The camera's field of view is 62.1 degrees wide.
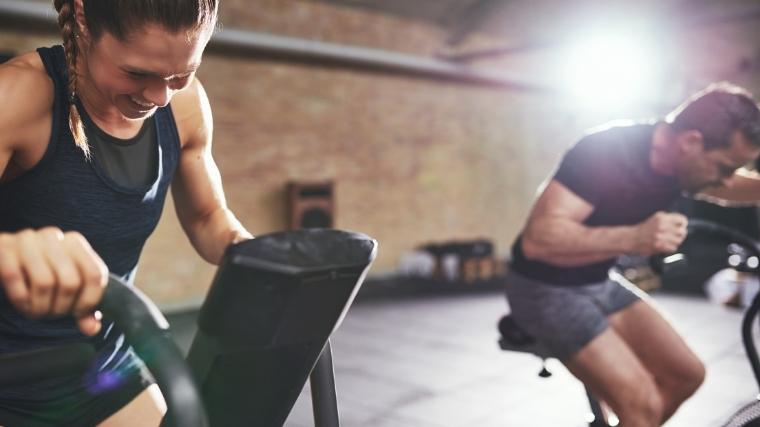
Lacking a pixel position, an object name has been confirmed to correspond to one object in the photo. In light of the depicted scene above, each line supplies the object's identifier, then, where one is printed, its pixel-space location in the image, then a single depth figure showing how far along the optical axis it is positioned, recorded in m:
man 1.80
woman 0.90
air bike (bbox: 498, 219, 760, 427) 1.87
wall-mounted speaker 6.37
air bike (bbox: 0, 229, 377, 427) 0.58
